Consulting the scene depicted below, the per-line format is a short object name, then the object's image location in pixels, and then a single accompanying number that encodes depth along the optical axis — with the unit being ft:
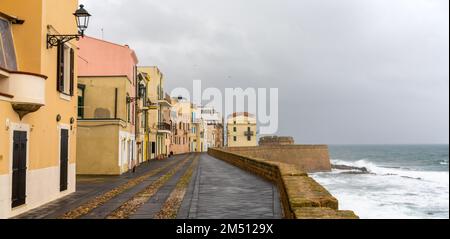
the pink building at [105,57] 104.77
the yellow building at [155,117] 167.88
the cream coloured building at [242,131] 360.48
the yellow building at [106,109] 86.69
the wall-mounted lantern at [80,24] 46.04
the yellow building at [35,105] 37.09
